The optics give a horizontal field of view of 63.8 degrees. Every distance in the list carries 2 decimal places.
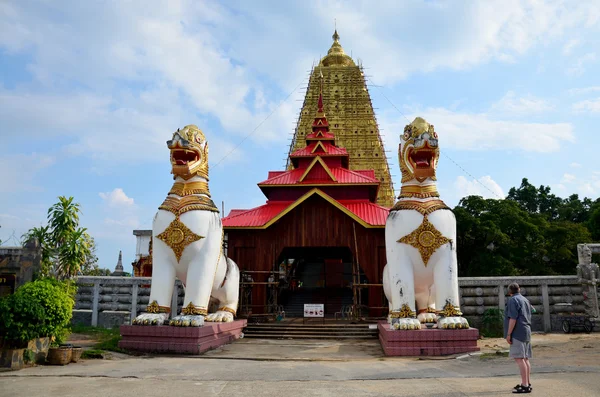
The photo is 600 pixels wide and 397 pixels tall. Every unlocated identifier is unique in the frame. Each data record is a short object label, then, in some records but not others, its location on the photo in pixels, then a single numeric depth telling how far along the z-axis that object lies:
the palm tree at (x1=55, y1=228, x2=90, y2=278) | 9.67
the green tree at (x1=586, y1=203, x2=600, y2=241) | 25.72
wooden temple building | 14.07
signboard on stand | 12.62
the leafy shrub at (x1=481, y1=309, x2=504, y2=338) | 12.21
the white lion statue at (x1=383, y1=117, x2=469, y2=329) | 8.78
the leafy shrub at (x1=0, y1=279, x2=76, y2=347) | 6.69
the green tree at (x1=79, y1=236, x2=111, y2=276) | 21.70
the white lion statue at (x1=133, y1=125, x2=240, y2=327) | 9.15
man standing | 5.07
